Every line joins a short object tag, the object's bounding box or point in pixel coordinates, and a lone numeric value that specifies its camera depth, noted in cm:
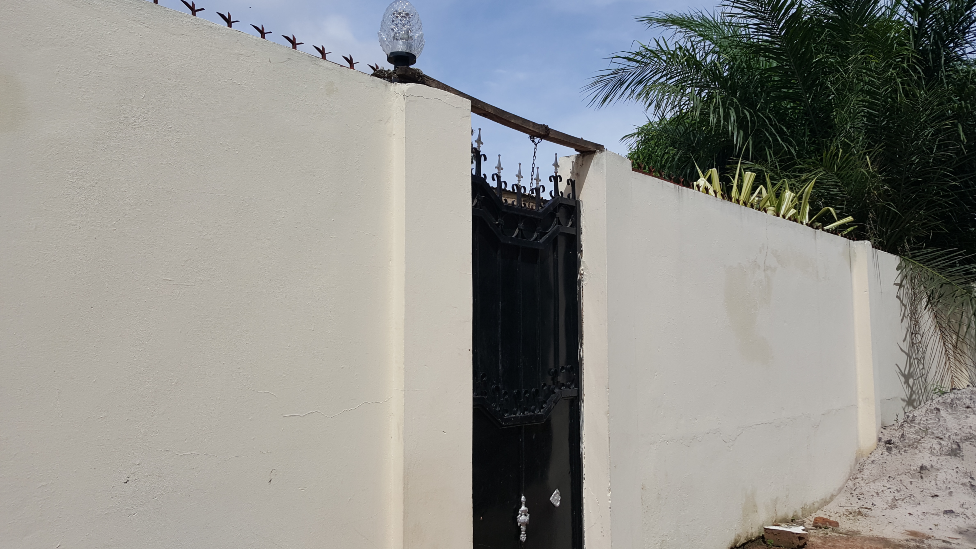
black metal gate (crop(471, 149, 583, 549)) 357
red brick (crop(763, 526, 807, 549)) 534
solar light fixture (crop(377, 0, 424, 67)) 328
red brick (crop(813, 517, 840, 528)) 601
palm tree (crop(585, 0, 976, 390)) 873
